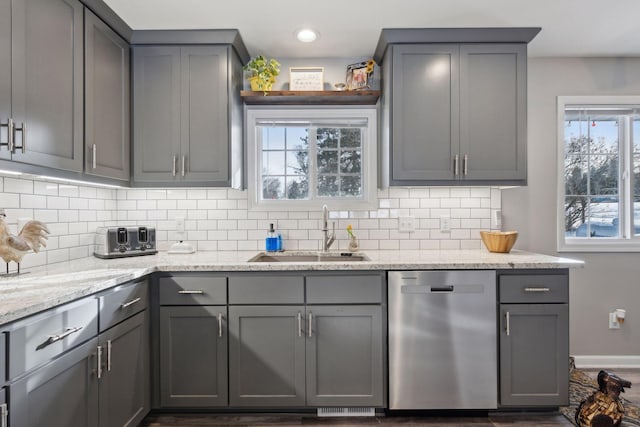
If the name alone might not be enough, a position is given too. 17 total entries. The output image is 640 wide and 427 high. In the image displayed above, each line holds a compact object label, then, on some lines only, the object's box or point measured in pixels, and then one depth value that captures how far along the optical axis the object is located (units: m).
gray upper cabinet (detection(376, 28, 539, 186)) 2.37
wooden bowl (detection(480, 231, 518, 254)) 2.37
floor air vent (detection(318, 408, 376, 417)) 2.11
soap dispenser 2.64
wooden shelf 2.54
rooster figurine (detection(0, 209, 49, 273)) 1.59
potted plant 2.55
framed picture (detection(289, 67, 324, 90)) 2.63
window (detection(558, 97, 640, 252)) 2.79
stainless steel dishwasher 2.04
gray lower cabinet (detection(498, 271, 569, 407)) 2.05
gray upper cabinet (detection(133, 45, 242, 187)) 2.38
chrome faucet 2.54
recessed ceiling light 2.36
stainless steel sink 2.56
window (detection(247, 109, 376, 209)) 2.78
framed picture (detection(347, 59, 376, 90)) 2.59
